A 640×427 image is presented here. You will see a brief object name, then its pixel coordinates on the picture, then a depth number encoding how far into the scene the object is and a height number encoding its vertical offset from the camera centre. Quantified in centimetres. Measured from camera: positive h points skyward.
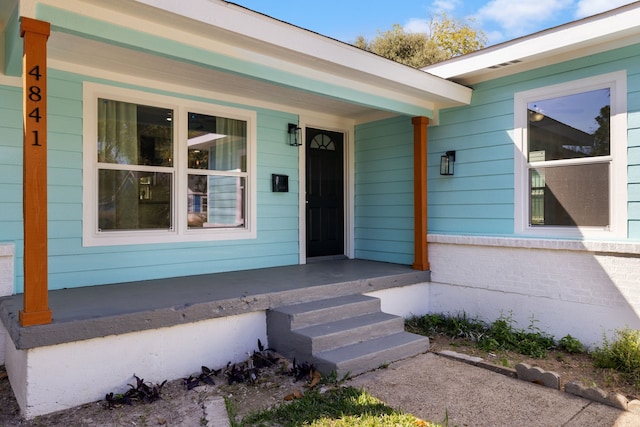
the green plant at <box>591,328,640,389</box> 322 -112
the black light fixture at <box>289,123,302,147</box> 534 +98
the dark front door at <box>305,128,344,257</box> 575 +29
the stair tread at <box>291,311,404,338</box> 333 -93
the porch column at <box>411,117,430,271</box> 491 +25
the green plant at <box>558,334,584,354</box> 379 -118
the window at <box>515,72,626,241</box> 367 +49
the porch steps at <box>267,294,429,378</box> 319 -99
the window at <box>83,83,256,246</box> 396 +45
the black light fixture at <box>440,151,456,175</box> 481 +57
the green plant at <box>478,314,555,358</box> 383 -119
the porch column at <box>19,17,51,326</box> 247 +27
